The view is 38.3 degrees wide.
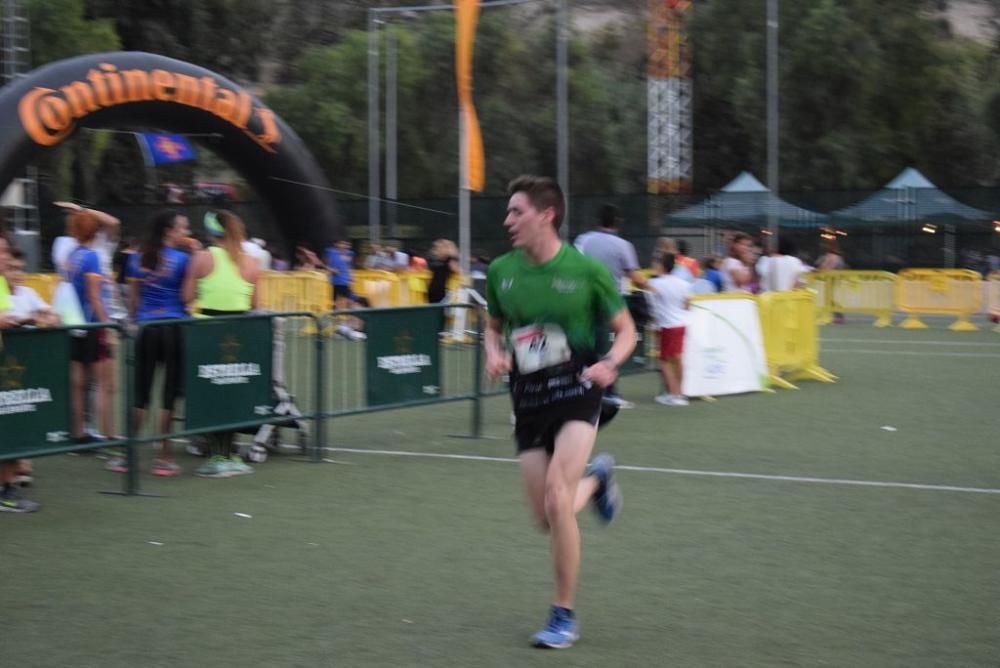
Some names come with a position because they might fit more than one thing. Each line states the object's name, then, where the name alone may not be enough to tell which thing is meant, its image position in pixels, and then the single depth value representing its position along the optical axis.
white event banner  14.83
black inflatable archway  19.73
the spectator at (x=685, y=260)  16.48
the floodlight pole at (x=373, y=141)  35.78
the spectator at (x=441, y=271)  21.47
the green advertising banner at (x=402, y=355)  11.22
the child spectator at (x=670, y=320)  14.48
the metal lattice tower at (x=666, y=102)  48.84
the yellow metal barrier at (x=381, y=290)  26.53
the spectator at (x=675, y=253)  14.97
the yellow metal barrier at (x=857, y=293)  27.42
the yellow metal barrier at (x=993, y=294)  27.38
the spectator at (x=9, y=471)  8.58
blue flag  24.50
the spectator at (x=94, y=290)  10.08
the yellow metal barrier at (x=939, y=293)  26.44
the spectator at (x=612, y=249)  13.27
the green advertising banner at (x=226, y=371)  9.63
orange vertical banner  17.69
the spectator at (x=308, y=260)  24.47
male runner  5.80
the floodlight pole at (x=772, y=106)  38.22
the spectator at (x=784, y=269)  19.98
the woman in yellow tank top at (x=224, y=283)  10.14
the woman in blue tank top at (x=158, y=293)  9.86
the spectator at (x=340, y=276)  23.81
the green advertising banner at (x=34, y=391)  8.23
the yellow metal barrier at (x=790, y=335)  16.22
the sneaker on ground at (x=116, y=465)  10.16
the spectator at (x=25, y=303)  8.75
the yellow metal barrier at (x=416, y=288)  26.80
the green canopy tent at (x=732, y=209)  36.69
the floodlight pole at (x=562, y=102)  36.69
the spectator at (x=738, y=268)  17.75
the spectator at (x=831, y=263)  28.38
